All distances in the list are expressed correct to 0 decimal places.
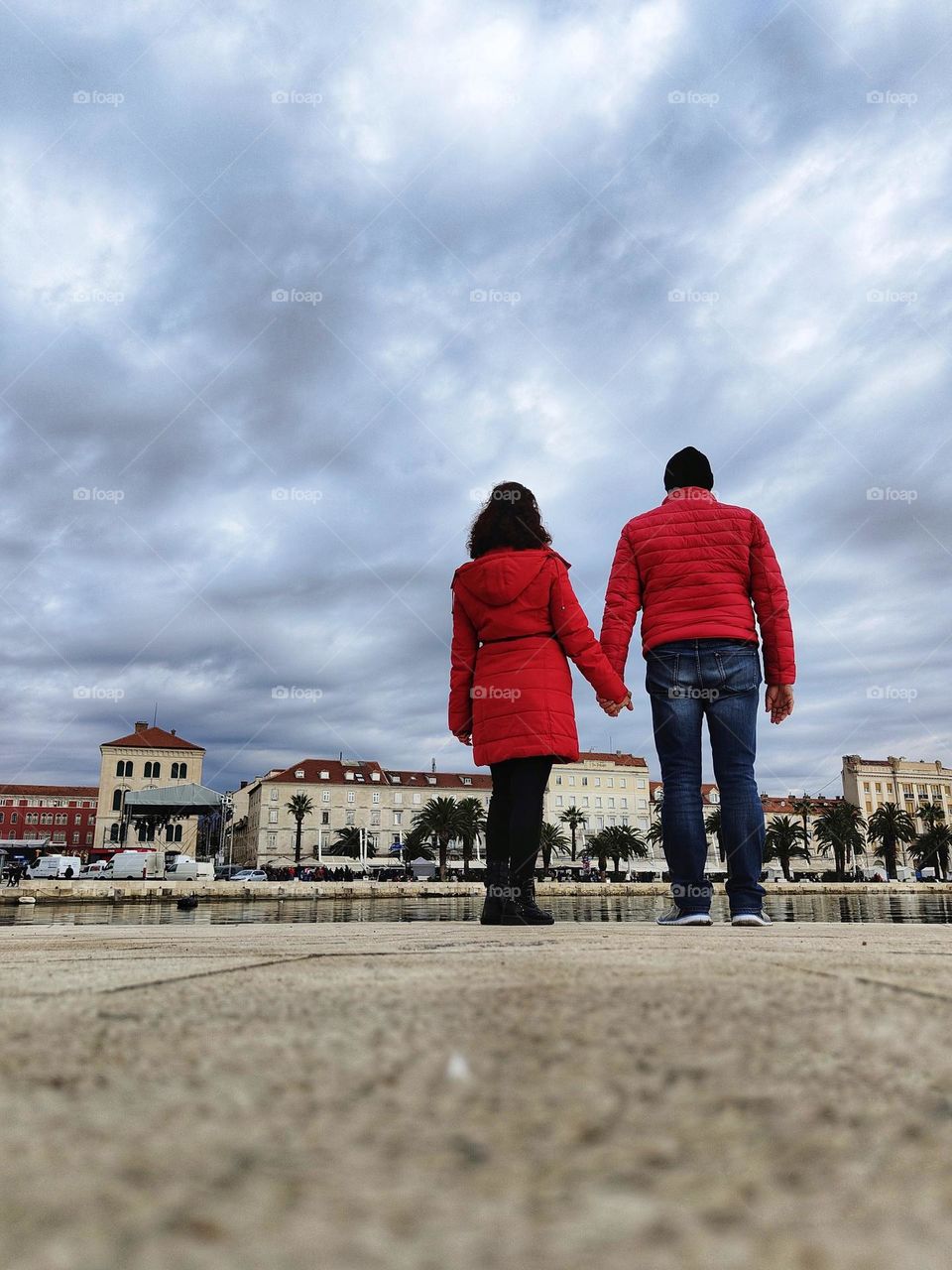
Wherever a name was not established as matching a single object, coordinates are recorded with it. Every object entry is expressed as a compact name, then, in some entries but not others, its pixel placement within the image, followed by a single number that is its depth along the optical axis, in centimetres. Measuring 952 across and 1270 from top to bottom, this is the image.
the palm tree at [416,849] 7562
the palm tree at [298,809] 8544
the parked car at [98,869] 5499
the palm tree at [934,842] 7306
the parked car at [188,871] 4734
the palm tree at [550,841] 7931
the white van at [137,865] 4938
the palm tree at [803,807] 7394
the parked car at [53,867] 4600
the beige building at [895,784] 10312
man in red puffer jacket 473
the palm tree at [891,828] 7506
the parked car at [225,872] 5927
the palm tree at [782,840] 6481
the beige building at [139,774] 9281
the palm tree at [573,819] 9079
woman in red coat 459
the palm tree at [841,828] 7169
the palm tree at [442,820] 6856
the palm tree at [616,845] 7869
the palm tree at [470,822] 7144
